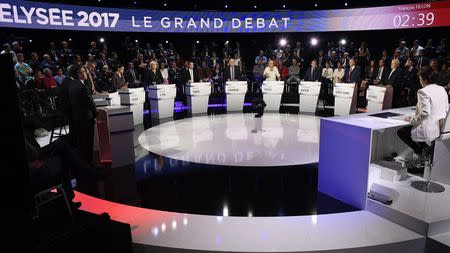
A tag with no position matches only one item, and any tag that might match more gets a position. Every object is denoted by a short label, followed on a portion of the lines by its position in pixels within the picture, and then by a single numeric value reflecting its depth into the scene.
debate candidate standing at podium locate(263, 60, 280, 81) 10.86
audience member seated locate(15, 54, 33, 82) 8.31
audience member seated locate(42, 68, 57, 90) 8.66
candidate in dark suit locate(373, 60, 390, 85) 9.45
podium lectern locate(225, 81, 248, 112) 10.44
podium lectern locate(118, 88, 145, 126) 8.42
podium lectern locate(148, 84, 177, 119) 9.40
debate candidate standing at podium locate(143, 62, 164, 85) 10.26
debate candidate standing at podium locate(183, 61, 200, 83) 11.53
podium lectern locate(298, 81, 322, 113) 9.91
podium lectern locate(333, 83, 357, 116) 9.00
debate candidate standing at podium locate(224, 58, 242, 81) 11.84
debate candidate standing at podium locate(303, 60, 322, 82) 10.76
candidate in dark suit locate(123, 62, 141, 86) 10.29
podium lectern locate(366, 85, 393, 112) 8.06
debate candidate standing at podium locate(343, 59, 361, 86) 9.77
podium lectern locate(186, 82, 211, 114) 10.05
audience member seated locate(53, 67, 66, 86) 9.24
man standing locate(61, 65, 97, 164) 4.28
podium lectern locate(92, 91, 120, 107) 5.62
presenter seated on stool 3.70
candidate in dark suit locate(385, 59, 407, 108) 8.82
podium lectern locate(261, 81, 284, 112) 10.27
